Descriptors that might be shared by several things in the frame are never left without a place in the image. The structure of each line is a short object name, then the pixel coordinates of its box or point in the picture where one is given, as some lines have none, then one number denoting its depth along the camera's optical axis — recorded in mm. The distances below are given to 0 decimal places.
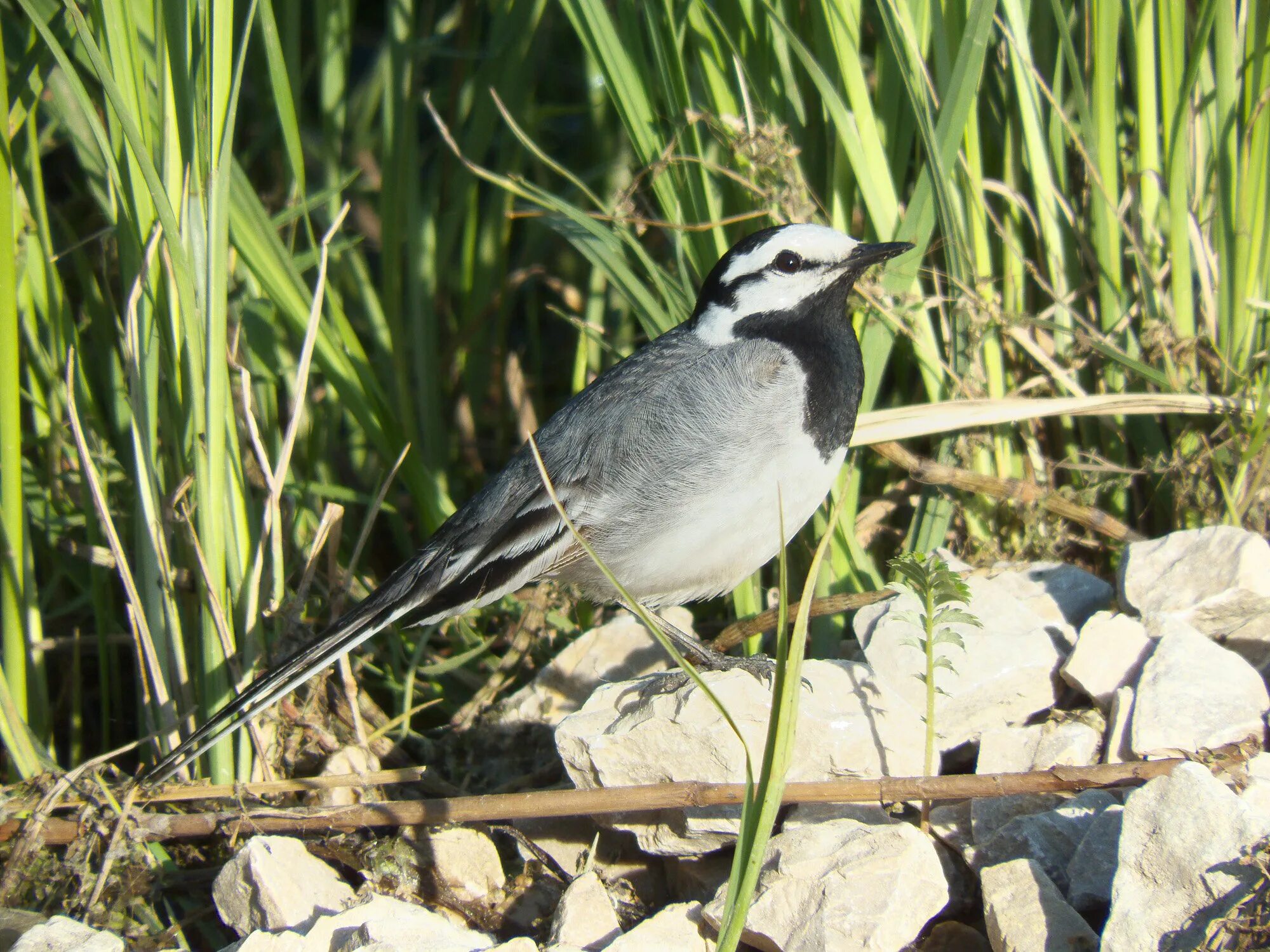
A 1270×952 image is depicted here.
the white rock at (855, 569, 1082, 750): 5387
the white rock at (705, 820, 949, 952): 4105
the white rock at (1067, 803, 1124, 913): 4215
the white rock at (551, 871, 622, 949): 4715
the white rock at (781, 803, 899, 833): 4988
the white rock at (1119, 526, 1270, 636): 5469
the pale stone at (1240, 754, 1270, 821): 4266
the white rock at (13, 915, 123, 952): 4633
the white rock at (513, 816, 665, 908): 5340
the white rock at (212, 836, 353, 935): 4859
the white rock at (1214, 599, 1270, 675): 5457
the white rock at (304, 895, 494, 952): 4293
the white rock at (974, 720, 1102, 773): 4957
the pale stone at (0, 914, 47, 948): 4949
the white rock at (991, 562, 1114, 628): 6152
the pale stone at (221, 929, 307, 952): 4418
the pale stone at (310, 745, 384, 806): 5918
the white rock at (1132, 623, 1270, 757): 4766
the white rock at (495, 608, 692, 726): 6480
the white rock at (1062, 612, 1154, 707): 5258
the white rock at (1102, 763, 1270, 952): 3766
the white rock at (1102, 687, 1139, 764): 4910
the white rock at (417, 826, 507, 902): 5309
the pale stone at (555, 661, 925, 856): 5094
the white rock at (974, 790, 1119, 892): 4426
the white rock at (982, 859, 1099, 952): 4004
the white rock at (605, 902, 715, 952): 4359
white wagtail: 5867
